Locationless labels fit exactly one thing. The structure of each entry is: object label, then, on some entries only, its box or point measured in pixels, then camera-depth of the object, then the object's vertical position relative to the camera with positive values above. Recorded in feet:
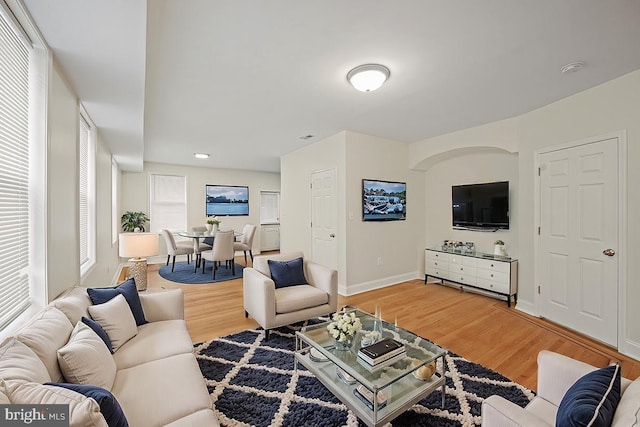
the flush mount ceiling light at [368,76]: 7.49 +3.96
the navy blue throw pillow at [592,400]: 2.64 -2.01
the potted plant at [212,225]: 20.06 -0.88
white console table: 11.88 -2.82
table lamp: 8.91 -1.24
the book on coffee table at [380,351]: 5.46 -2.91
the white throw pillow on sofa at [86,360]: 3.76 -2.19
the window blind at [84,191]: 9.23 +0.78
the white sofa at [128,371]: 2.74 -2.80
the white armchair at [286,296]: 8.48 -2.79
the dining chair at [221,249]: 16.58 -2.25
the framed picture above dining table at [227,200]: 23.60 +1.25
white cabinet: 26.25 -2.35
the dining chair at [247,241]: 19.81 -2.09
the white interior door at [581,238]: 8.52 -0.84
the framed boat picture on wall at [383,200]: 13.94 +0.73
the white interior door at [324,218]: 14.17 -0.25
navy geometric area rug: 5.40 -4.12
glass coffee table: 4.92 -3.50
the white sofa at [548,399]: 2.88 -2.61
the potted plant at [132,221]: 20.01 -0.60
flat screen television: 12.62 +0.43
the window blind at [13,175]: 4.38 +0.68
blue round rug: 15.98 -3.95
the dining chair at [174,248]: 18.11 -2.41
